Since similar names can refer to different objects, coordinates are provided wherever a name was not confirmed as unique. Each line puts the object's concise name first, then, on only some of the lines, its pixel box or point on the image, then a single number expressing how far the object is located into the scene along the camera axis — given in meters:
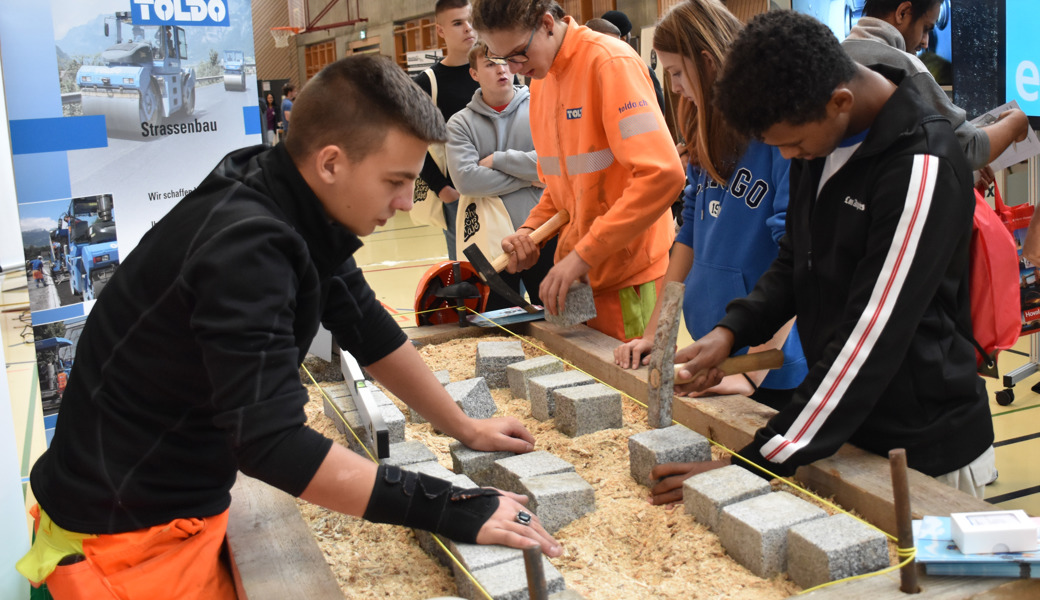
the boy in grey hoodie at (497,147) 3.62
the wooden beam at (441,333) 2.88
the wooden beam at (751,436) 1.45
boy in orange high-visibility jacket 2.29
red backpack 1.51
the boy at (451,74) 4.03
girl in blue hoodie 2.05
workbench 1.19
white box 1.17
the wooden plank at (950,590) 1.17
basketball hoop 22.16
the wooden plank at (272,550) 1.36
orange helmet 3.11
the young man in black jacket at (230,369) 1.17
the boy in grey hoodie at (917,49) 2.38
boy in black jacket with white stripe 1.37
